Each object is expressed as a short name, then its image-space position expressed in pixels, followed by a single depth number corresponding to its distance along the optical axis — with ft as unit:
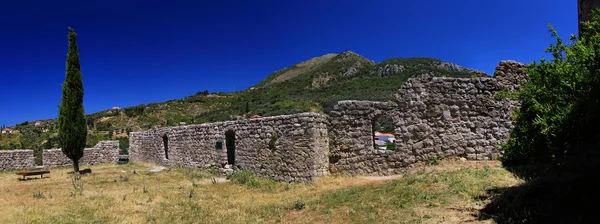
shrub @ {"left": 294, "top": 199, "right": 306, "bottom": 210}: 27.73
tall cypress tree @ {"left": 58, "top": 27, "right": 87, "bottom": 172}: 54.85
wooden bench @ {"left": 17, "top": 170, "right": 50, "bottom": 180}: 49.81
